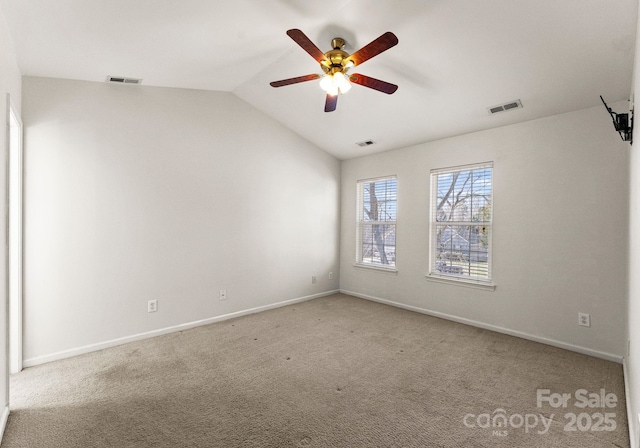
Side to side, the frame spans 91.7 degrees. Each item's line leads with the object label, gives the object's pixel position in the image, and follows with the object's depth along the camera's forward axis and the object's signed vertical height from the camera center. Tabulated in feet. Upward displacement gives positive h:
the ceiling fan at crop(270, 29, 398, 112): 7.47 +4.02
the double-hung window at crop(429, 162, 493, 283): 12.76 +0.09
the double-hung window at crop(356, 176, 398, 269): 16.22 +0.06
